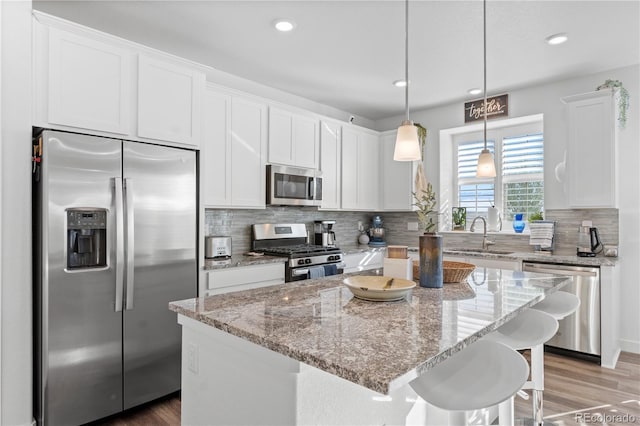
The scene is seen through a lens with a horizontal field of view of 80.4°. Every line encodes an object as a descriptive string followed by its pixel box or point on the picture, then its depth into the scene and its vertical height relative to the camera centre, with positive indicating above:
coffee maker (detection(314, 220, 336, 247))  4.49 -0.23
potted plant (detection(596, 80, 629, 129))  3.52 +1.06
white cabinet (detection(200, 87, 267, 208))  3.26 +0.58
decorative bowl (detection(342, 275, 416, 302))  1.52 -0.31
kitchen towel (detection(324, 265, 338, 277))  3.76 -0.56
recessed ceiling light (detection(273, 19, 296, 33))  2.74 +1.39
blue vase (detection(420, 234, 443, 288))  1.76 -0.22
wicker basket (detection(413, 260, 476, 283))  1.97 -0.31
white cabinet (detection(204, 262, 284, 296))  2.90 -0.53
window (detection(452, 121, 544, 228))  4.29 +0.50
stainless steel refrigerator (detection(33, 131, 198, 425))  2.12 -0.36
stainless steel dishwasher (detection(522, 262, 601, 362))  3.26 -0.90
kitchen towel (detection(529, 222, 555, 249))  3.82 -0.20
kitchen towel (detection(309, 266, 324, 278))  3.61 -0.55
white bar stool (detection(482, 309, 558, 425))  1.75 -0.55
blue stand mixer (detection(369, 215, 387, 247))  5.20 -0.26
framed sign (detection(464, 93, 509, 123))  4.30 +1.25
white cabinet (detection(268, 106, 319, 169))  3.79 +0.79
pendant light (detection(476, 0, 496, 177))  2.38 +0.32
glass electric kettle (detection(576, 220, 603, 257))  3.51 -0.25
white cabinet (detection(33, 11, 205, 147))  2.16 +0.81
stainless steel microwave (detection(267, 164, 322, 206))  3.74 +0.29
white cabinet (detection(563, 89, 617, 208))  3.43 +0.61
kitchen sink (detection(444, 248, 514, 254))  4.13 -0.40
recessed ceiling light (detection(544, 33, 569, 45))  2.94 +1.39
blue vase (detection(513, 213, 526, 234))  4.20 -0.10
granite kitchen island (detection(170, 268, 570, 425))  0.97 -0.36
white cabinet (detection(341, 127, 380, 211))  4.67 +0.58
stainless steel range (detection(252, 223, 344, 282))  3.53 -0.36
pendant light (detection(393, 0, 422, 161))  1.95 +0.37
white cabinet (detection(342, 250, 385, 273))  4.23 -0.54
